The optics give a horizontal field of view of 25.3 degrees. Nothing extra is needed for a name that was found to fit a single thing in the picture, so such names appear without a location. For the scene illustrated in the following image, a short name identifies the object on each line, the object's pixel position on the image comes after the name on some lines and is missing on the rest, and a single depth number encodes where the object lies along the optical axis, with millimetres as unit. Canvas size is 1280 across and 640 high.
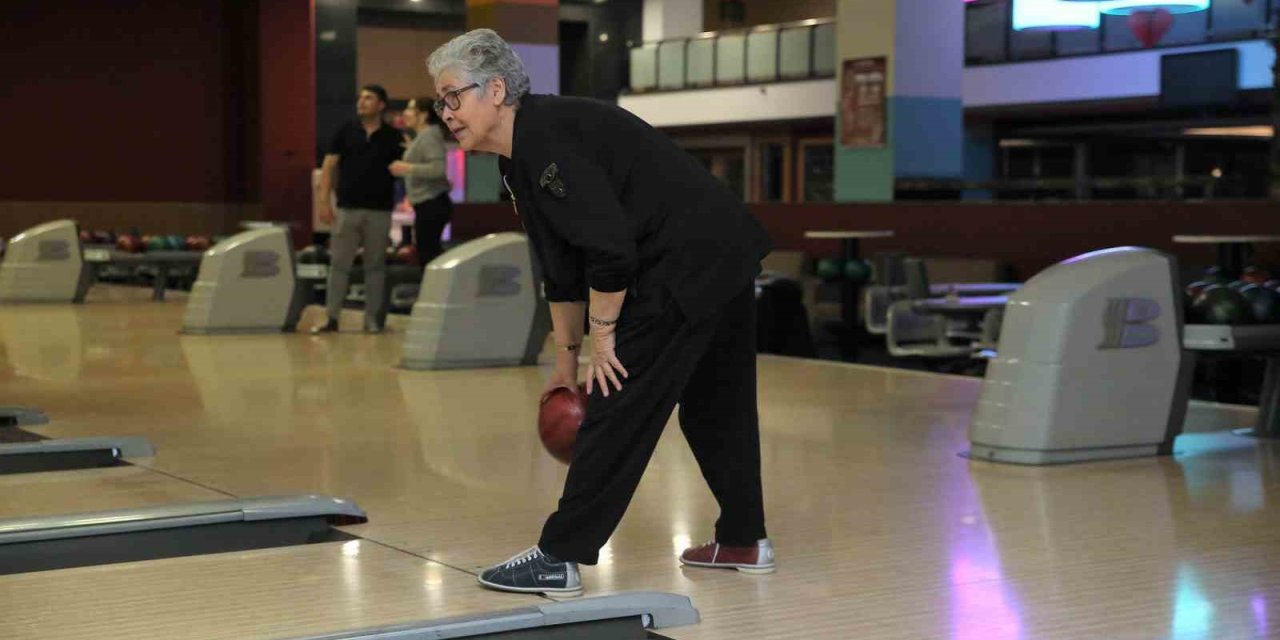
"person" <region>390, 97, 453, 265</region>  14561
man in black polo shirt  14574
